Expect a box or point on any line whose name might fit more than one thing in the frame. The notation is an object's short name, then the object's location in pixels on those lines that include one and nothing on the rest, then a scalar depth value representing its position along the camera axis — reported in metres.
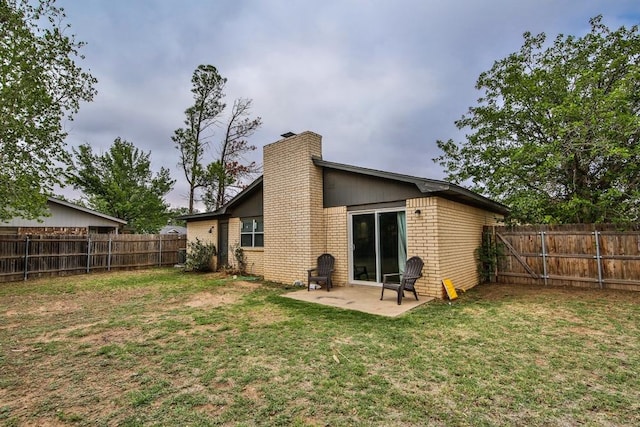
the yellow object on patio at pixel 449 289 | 6.46
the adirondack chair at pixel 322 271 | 7.79
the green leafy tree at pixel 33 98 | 8.91
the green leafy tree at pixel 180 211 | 26.97
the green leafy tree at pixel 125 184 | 21.12
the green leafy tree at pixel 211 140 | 19.55
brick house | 6.86
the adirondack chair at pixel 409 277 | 6.13
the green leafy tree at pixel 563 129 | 8.43
